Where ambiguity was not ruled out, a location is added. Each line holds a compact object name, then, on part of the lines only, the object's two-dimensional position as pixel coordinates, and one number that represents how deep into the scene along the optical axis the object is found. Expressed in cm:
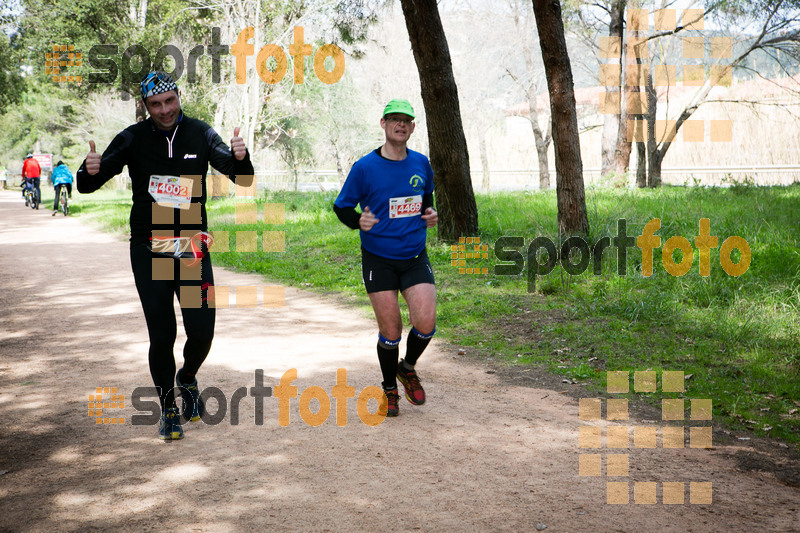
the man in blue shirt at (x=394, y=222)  511
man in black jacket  455
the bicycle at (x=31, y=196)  2876
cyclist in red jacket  2742
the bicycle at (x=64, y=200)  2547
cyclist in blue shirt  2420
